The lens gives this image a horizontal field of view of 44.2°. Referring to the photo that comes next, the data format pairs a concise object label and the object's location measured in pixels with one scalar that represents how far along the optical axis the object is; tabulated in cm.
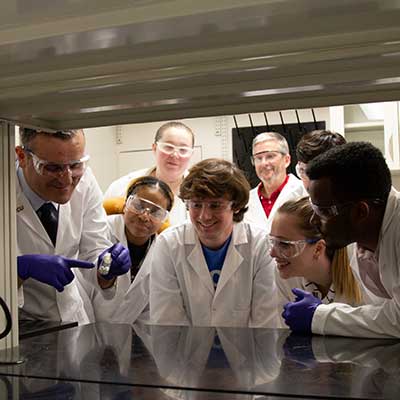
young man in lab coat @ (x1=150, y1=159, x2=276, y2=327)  197
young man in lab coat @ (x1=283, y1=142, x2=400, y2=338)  113
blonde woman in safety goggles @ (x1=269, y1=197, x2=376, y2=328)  181
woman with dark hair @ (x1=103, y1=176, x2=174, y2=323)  231
